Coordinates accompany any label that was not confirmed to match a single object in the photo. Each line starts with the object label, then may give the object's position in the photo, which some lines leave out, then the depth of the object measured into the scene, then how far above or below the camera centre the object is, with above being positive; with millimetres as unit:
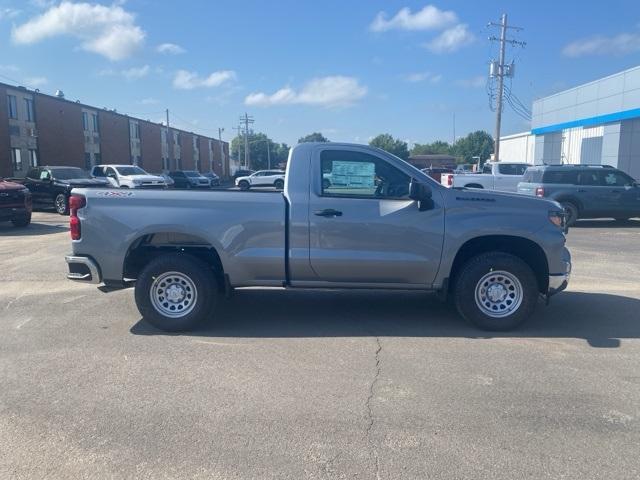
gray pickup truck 5766 -730
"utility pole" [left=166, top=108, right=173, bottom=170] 66050 +1681
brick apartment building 34125 +2407
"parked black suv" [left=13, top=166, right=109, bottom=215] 20925 -704
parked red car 15555 -1094
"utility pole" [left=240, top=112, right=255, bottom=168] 98375 +7862
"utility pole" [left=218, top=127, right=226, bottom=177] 94875 +2016
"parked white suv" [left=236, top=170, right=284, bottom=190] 41219 -848
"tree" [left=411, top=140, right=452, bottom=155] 140500 +5160
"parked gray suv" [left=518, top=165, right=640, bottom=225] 16141 -629
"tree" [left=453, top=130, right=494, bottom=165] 119994 +5246
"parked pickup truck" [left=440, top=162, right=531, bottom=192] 21406 -392
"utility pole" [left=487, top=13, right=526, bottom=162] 37219 +6834
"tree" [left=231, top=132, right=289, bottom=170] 128413 +3588
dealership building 25897 +2376
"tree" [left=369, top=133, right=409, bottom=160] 90188 +4615
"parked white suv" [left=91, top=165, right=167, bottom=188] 28031 -468
